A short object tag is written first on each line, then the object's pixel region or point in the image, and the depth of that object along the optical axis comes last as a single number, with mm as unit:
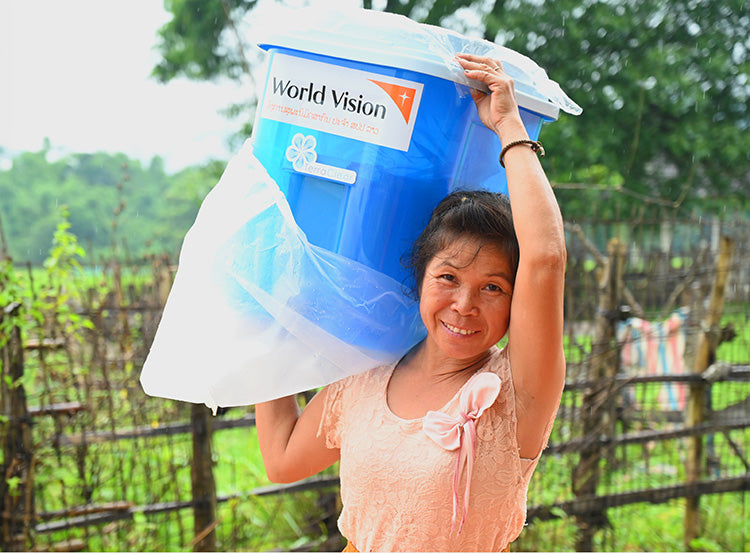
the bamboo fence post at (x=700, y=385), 3934
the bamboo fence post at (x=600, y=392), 3641
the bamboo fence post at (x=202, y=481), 3232
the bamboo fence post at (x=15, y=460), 2910
